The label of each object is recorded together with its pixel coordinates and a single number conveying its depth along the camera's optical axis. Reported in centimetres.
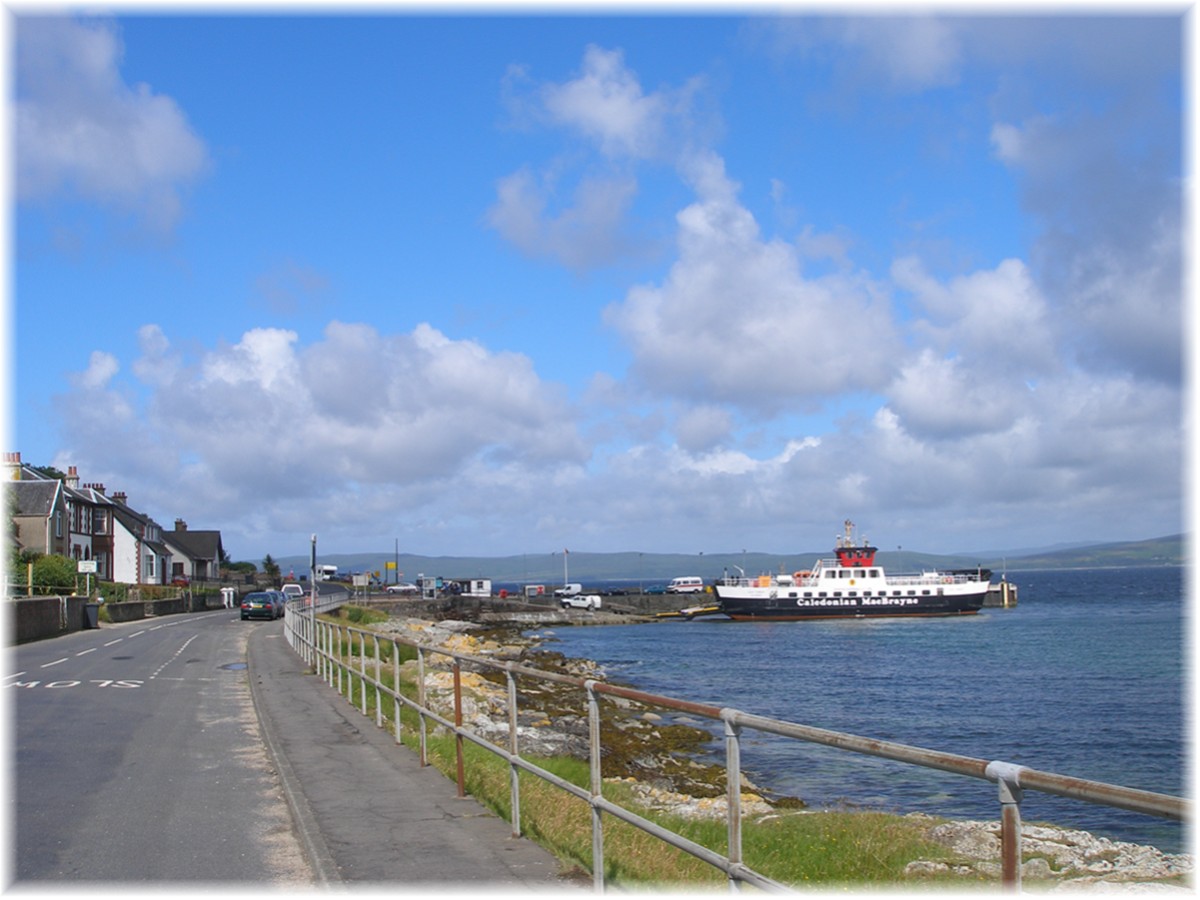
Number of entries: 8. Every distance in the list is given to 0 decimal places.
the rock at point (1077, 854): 928
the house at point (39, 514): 6431
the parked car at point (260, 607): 5216
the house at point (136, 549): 8331
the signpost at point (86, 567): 4921
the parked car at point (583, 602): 10969
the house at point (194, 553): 10125
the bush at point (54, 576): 5044
